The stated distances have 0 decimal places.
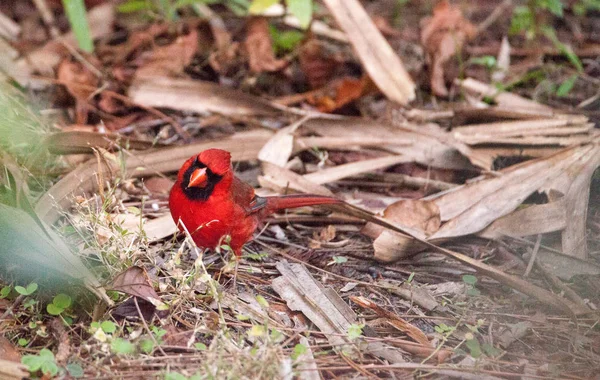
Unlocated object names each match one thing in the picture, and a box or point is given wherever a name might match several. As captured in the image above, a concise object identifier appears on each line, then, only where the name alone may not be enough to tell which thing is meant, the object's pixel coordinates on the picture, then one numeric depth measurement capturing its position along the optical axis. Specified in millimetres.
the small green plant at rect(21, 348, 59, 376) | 4957
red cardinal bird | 6609
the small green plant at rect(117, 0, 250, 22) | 10352
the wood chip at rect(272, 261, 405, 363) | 5758
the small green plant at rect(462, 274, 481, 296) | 6672
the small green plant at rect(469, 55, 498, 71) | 10156
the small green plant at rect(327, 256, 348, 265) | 7160
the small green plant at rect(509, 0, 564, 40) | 11586
